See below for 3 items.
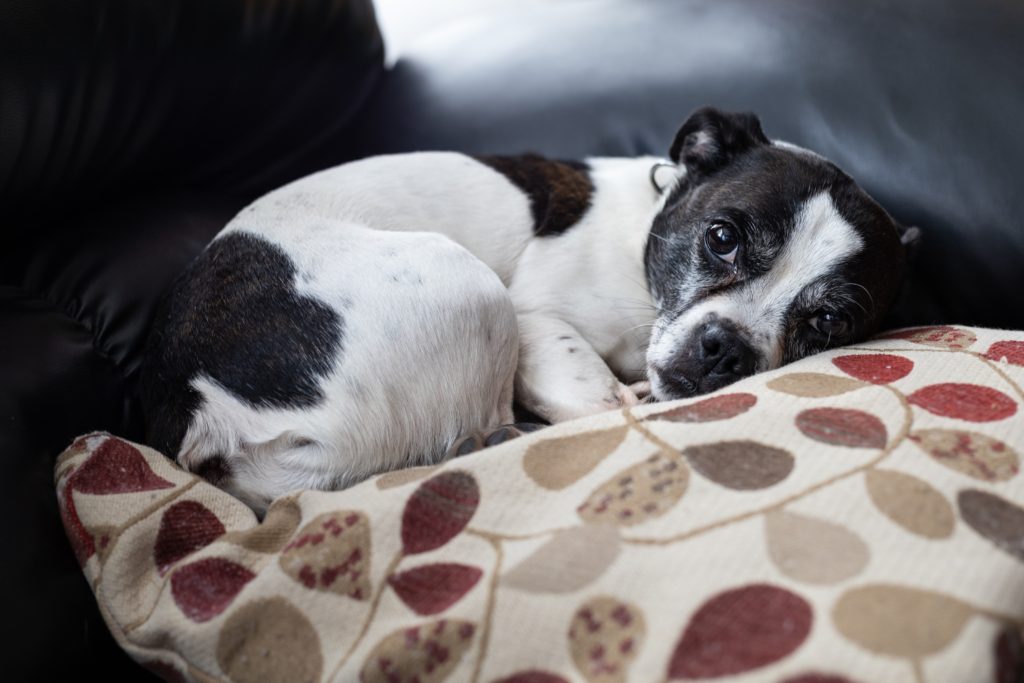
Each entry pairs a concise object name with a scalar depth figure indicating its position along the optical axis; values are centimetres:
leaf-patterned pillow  50
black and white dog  65
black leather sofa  67
